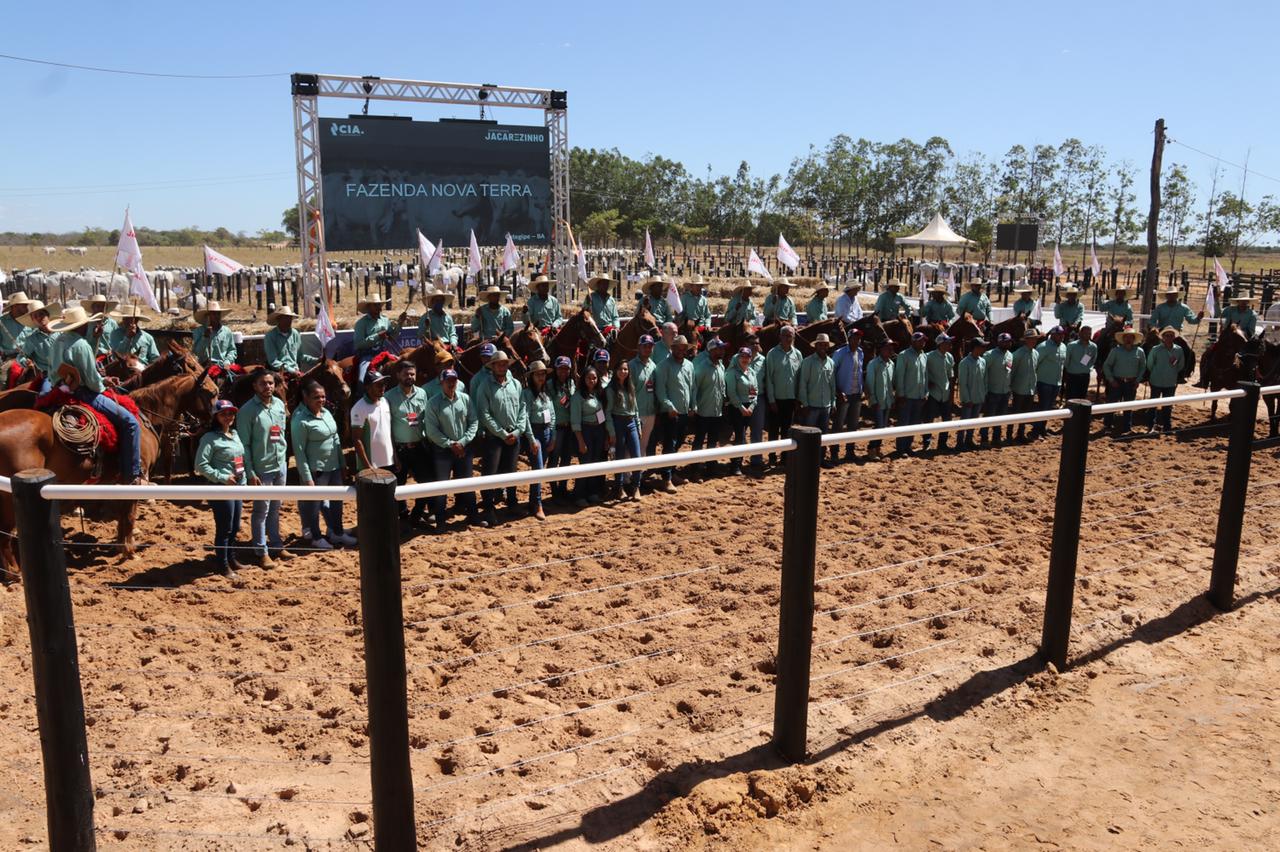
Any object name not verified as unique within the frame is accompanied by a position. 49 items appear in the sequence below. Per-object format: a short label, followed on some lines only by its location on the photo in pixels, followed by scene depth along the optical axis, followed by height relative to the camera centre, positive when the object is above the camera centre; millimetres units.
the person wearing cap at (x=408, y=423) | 9484 -1668
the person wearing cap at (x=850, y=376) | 13055 -1579
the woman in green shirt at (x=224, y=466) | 8156 -1861
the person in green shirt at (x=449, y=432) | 9484 -1760
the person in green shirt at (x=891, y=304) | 17375 -829
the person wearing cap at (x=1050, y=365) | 14414 -1551
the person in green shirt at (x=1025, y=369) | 14078 -1574
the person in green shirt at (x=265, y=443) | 8430 -1684
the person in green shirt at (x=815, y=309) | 17391 -932
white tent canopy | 36094 +816
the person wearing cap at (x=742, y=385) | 12069 -1592
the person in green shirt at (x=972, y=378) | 13625 -1662
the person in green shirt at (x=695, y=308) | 16766 -917
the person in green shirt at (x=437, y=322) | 14516 -1074
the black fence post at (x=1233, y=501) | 5934 -1503
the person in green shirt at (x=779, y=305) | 16188 -840
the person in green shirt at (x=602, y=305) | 15594 -827
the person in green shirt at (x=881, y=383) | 13086 -1690
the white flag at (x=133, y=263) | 13125 -195
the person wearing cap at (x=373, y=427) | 8797 -1591
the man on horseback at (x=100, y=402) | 8672 -1365
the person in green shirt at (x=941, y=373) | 13492 -1590
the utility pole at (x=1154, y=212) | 26250 +1368
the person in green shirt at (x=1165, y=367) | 14523 -1574
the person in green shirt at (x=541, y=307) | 15680 -866
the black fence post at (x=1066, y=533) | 5039 -1435
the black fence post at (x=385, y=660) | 3078 -1326
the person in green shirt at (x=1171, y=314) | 16938 -904
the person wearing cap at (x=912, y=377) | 13250 -1616
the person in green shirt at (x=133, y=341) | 13620 -1312
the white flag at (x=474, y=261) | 19125 -157
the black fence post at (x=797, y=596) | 4047 -1457
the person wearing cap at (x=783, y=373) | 12273 -1461
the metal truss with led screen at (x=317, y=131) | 21188 +2806
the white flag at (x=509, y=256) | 19938 -53
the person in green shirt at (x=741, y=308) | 15992 -858
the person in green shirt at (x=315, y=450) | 8625 -1780
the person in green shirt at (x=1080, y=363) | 14641 -1540
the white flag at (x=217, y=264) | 14847 -221
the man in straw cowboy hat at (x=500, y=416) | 9891 -1662
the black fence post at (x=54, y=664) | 3055 -1330
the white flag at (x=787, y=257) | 18156 +1
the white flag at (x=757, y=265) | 18969 -166
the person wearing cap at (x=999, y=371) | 13906 -1584
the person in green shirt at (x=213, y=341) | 12849 -1222
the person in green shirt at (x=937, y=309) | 17938 -931
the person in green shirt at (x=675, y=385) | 11422 -1528
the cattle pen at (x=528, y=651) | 3191 -2370
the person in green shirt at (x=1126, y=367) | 14602 -1585
